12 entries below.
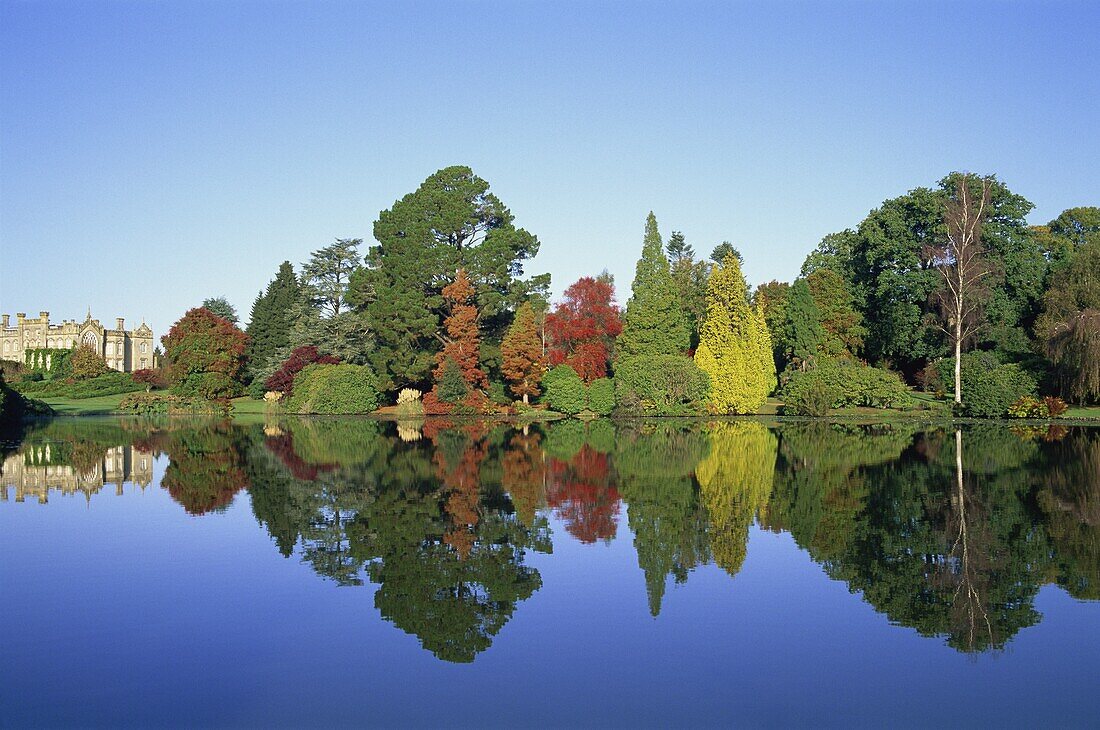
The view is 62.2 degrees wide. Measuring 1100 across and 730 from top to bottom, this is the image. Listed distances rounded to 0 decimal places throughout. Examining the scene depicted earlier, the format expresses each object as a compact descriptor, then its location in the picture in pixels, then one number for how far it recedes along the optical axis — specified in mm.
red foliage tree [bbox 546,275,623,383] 47156
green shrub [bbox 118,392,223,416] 49781
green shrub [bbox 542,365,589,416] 44688
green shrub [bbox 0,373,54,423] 38250
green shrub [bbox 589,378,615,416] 44469
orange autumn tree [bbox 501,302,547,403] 45406
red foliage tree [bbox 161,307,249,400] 51719
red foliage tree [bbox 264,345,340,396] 50438
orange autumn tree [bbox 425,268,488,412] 44844
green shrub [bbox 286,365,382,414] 46938
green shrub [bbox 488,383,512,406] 46500
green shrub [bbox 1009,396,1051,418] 37156
